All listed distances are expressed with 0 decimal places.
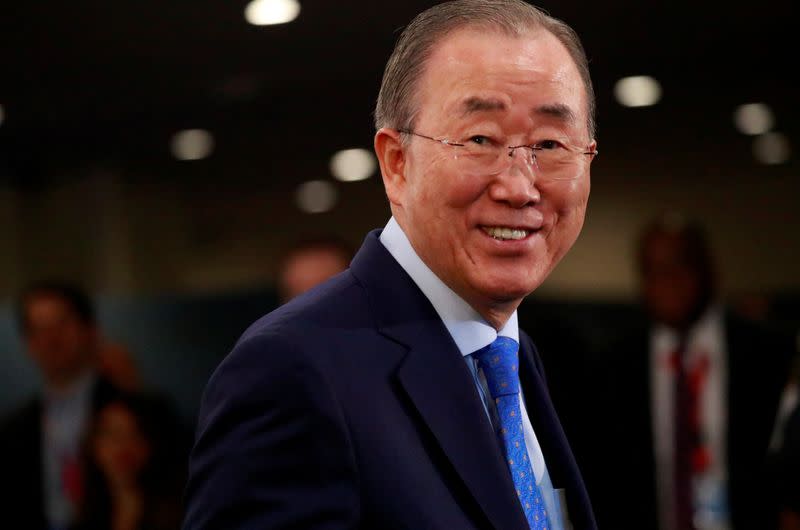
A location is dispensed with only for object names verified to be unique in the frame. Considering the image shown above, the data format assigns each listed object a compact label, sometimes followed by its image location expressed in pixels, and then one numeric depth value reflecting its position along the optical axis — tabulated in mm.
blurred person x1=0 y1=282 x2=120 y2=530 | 8594
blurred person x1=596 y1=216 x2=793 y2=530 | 6922
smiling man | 2246
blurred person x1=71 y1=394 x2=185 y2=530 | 8016
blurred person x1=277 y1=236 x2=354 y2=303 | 6441
